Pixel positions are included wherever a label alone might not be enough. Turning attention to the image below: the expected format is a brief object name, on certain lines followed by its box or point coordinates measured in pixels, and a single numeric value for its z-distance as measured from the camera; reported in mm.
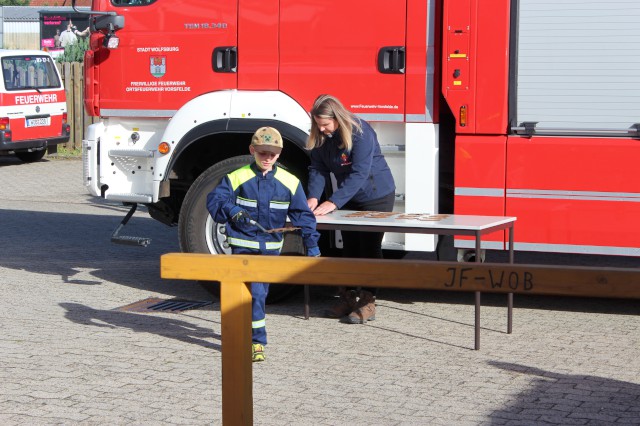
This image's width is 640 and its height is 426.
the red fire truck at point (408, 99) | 13485
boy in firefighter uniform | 11962
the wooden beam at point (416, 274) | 6831
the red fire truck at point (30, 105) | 32631
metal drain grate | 14609
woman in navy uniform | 13143
